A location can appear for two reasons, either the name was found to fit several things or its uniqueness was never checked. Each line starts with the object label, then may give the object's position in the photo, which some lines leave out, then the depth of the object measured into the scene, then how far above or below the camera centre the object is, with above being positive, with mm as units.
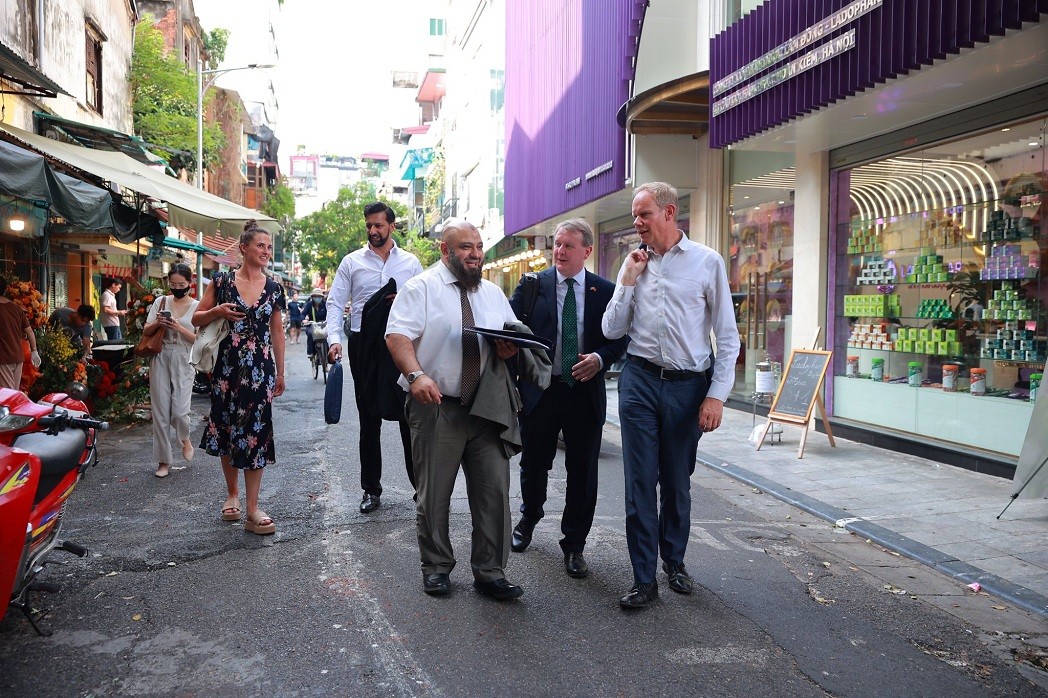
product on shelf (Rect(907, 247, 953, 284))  9172 +499
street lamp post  28756 +6491
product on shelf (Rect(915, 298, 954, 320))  9109 +75
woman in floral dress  5559 -357
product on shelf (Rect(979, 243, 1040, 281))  8070 +490
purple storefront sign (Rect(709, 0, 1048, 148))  6641 +2462
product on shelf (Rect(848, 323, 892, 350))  10109 -228
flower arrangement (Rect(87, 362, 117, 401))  10602 -710
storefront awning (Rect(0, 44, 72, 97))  8609 +2562
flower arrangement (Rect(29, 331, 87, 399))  9578 -490
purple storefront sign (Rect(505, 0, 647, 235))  15484 +4648
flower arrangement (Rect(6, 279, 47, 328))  9297 +231
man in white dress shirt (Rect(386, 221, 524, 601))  4414 -497
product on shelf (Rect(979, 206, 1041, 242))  8094 +830
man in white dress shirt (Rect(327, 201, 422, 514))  6211 +265
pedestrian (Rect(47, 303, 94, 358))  10797 -31
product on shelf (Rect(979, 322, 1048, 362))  8031 -276
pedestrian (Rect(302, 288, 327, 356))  20328 +157
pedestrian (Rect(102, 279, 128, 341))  17703 +66
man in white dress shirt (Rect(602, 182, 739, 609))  4445 -206
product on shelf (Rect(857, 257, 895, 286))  10023 +496
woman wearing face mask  7637 -416
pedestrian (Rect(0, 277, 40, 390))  8062 -186
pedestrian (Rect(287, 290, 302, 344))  32256 +93
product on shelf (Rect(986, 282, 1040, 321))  8095 +102
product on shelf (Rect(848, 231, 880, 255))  10242 +880
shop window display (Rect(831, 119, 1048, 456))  8164 +285
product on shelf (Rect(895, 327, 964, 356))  9023 -261
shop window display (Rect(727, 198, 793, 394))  12453 +559
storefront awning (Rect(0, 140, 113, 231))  7258 +1186
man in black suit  4910 -363
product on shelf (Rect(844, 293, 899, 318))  9938 +130
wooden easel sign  9164 -782
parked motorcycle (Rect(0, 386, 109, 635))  3152 -619
